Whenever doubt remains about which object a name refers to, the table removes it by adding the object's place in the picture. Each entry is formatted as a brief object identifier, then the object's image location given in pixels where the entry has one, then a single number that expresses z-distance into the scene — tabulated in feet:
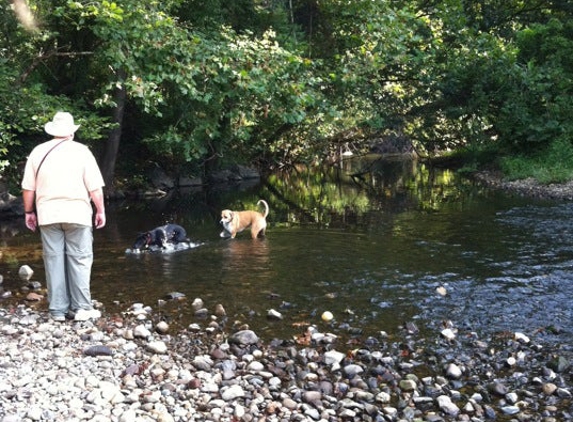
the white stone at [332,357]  18.70
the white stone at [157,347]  19.39
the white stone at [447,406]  15.69
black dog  35.88
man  21.42
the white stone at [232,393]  16.15
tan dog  39.22
